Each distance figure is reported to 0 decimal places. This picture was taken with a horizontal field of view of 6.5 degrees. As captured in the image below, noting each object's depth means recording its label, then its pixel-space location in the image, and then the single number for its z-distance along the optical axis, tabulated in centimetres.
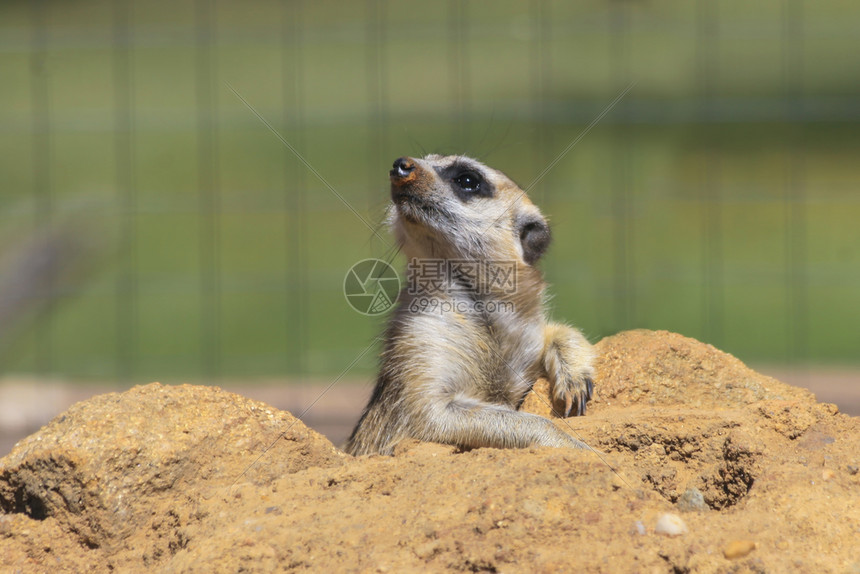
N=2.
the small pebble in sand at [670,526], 308
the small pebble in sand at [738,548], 297
